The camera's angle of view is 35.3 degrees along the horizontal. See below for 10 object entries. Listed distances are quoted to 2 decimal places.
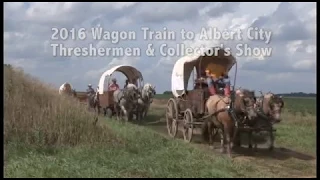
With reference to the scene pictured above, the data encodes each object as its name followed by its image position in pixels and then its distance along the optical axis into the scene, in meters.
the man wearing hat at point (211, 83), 11.58
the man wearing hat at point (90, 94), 22.07
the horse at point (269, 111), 10.45
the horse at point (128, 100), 18.03
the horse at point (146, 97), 18.47
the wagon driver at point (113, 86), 19.85
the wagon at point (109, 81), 19.73
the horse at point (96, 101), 20.80
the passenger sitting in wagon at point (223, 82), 11.80
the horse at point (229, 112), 10.19
